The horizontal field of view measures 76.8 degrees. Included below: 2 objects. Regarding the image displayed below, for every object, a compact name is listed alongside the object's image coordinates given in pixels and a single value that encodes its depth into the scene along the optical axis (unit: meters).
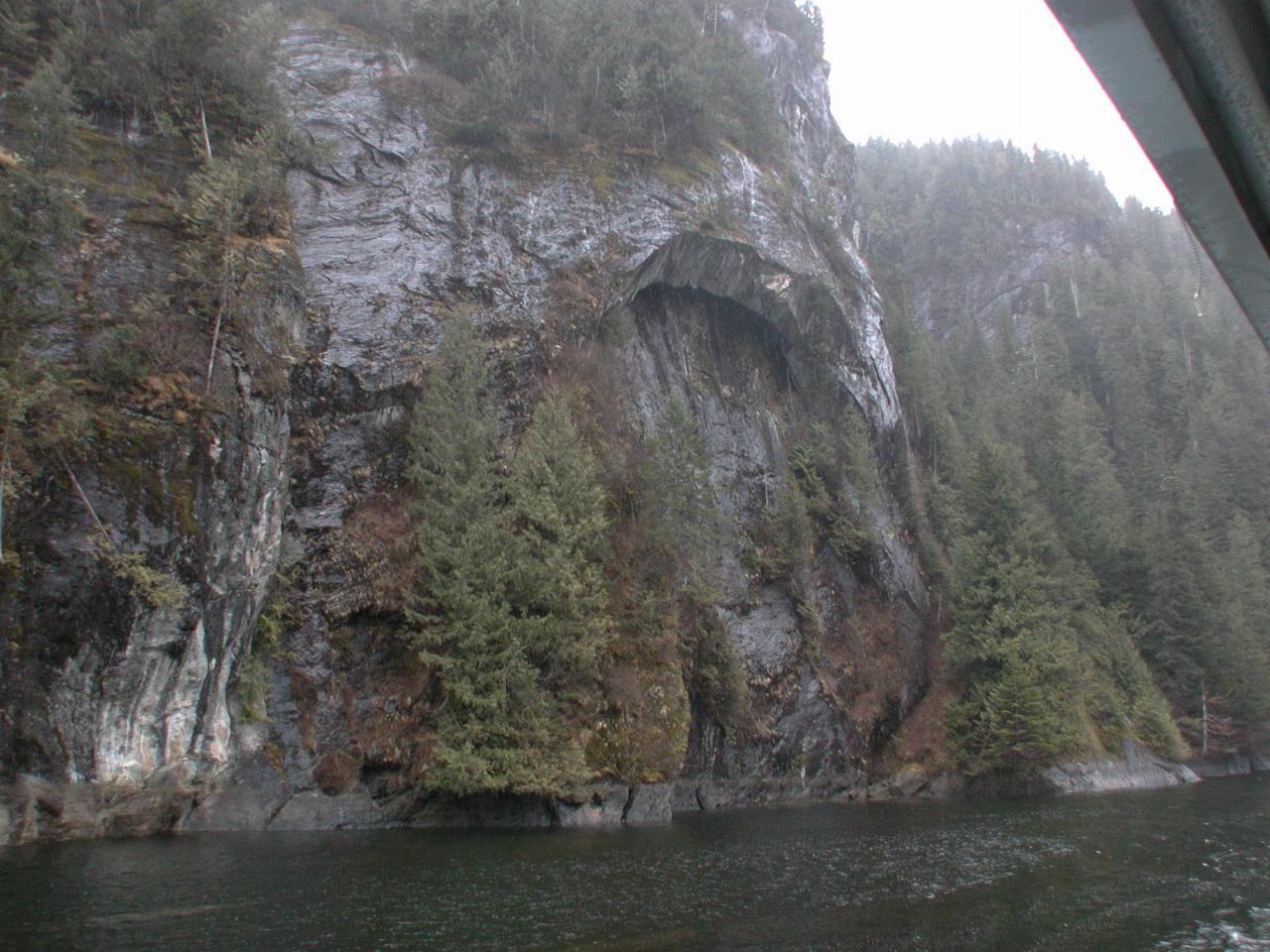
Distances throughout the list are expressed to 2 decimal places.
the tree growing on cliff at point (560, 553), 24.83
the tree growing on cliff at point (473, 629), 22.44
